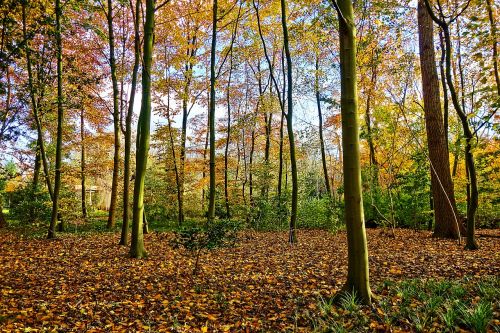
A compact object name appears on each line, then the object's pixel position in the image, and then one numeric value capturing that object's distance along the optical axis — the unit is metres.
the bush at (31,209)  10.63
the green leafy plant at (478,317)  2.63
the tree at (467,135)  5.65
